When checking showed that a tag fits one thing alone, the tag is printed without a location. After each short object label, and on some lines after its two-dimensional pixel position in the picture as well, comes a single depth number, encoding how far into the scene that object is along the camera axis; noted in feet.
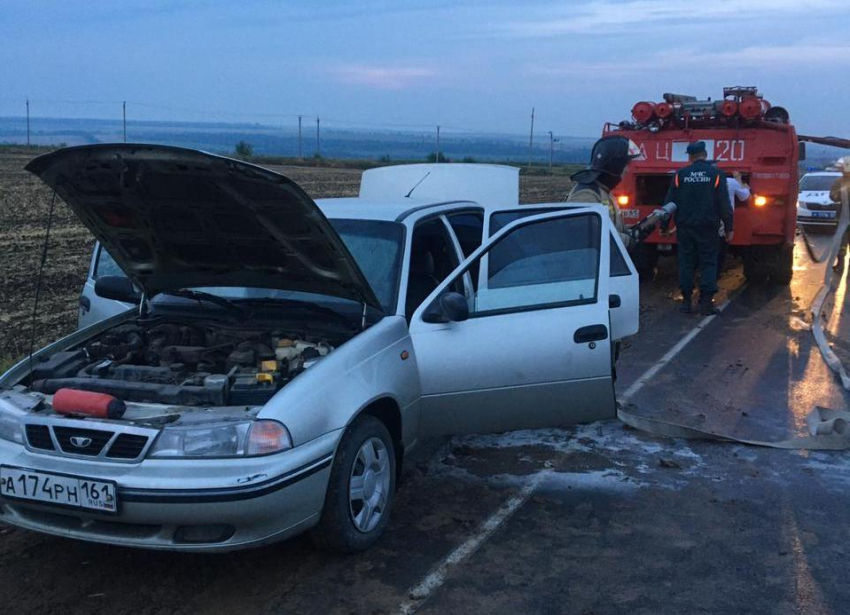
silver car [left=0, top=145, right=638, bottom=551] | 12.19
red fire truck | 38.32
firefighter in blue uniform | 34.40
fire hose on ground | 19.25
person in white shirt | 37.50
